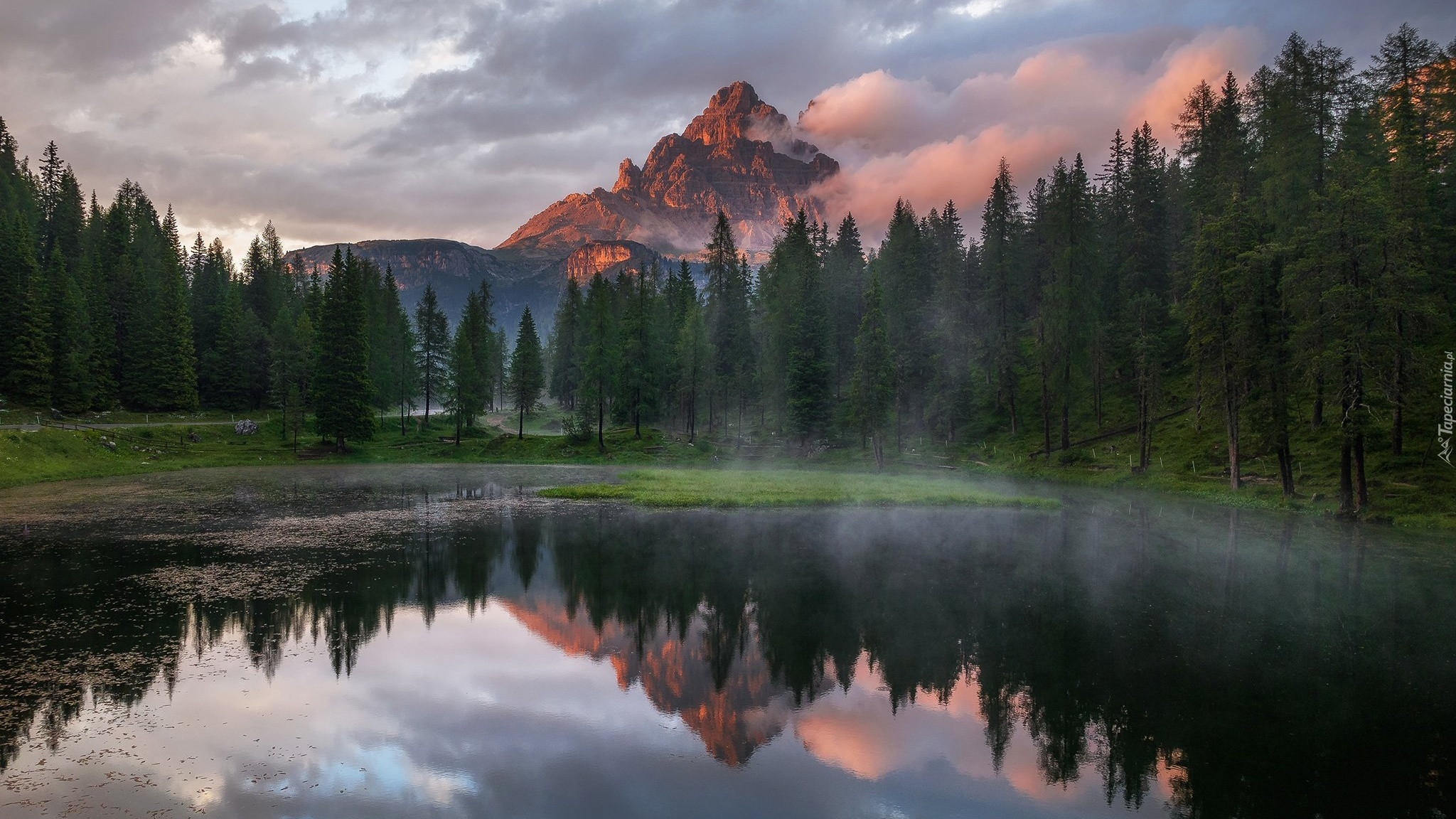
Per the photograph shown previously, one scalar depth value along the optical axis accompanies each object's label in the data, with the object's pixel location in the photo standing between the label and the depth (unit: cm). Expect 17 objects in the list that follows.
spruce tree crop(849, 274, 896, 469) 6688
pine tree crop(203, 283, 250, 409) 9362
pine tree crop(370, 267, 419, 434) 9594
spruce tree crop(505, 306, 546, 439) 9106
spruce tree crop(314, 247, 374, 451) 7781
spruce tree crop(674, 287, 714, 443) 8400
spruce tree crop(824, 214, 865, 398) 8438
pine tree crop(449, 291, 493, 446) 8694
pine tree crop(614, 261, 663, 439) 8638
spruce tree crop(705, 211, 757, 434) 8638
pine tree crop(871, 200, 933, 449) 7900
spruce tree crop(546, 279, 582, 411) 11258
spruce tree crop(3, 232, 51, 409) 7125
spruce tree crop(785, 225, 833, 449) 7431
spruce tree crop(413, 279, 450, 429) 9712
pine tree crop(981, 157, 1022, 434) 7488
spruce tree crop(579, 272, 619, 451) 8344
